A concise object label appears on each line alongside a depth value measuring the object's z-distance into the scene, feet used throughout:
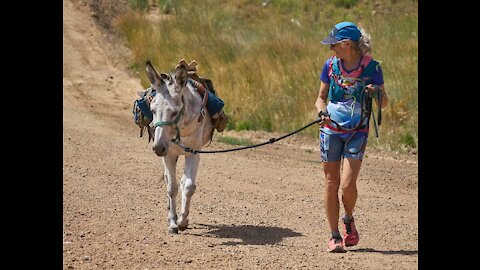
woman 50.31
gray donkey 53.60
